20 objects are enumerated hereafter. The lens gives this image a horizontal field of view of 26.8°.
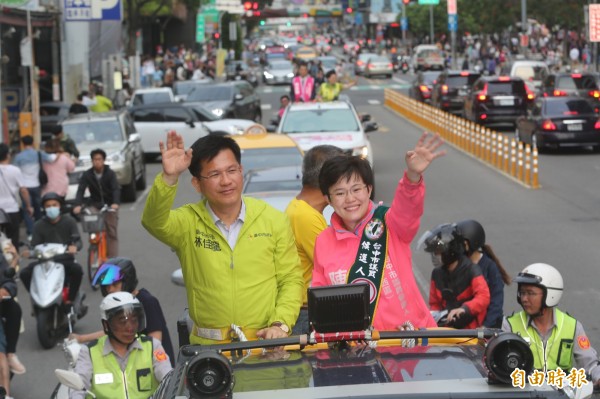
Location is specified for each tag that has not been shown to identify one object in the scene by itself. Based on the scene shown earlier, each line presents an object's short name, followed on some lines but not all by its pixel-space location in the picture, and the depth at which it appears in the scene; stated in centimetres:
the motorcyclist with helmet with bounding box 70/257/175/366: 798
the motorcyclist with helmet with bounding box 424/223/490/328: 845
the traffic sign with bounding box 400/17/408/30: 10535
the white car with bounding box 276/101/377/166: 2211
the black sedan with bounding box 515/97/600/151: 2934
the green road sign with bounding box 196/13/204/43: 7888
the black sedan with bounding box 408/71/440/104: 4688
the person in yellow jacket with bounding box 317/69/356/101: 2730
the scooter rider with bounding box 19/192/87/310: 1344
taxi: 1642
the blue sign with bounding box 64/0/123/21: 3028
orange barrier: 2472
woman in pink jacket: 552
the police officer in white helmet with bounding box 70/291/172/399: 645
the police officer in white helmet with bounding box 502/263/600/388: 657
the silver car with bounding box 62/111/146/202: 2355
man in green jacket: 567
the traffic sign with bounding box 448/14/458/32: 6912
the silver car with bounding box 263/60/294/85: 6844
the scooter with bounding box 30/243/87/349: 1217
